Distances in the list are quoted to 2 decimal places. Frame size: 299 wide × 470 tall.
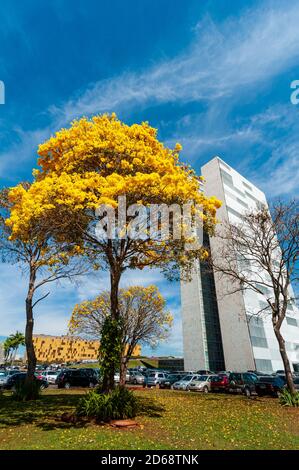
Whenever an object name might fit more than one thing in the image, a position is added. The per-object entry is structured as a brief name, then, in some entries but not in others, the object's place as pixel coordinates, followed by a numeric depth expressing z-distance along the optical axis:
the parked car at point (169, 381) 30.59
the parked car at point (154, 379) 31.73
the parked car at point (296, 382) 22.18
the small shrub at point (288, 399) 14.55
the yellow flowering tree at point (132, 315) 28.62
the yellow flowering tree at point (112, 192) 10.42
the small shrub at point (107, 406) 9.52
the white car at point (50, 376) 34.52
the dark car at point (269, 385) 20.56
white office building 51.47
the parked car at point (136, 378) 34.50
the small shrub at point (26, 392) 15.52
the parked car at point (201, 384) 25.91
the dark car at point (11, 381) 26.56
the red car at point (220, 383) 24.94
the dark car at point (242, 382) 22.64
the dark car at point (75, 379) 27.05
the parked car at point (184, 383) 27.13
